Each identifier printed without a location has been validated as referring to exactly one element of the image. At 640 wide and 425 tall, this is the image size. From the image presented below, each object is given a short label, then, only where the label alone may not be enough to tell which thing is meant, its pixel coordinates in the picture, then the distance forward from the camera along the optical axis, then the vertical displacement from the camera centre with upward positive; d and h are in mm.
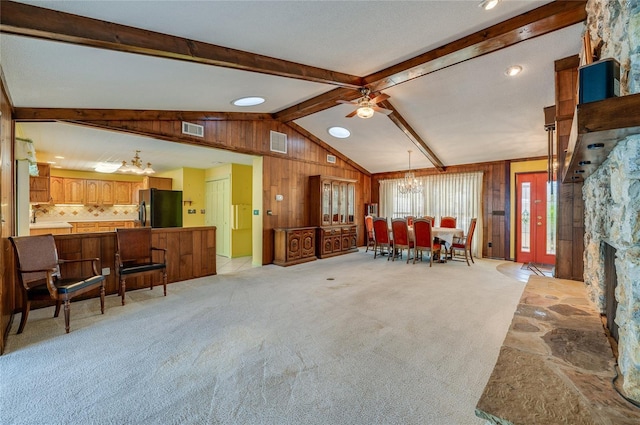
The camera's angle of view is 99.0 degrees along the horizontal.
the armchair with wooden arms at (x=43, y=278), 2672 -721
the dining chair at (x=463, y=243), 5906 -751
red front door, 6113 -212
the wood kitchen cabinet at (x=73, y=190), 7182 +532
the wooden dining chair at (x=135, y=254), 3559 -627
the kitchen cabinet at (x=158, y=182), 7832 +810
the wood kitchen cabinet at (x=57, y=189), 7004 +536
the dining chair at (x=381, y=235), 6621 -594
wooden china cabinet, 6695 -71
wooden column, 2748 +103
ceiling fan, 3828 +1533
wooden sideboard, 5832 -780
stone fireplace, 1241 +60
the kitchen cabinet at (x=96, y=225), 7301 -423
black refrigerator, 5391 +47
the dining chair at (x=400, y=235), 6137 -571
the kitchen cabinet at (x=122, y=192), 7957 +534
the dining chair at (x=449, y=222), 6971 -298
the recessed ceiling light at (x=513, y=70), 3520 +1838
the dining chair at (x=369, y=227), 7295 -444
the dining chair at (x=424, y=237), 5780 -573
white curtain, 7020 +310
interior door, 7062 -17
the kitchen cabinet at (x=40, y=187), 5836 +503
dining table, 5953 -537
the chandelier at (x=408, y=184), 6783 +661
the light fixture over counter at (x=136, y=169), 5540 +890
